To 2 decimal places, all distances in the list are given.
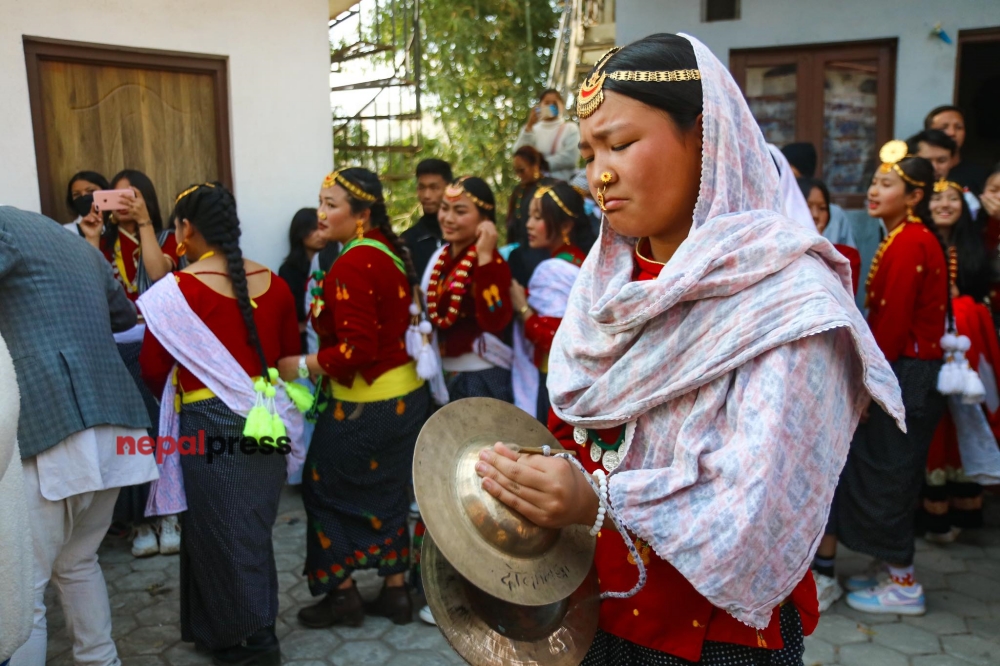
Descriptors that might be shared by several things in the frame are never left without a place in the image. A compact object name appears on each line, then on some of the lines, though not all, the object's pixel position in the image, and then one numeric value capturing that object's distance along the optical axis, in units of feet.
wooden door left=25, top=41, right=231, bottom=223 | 15.97
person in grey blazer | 9.36
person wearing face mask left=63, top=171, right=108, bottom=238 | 15.80
